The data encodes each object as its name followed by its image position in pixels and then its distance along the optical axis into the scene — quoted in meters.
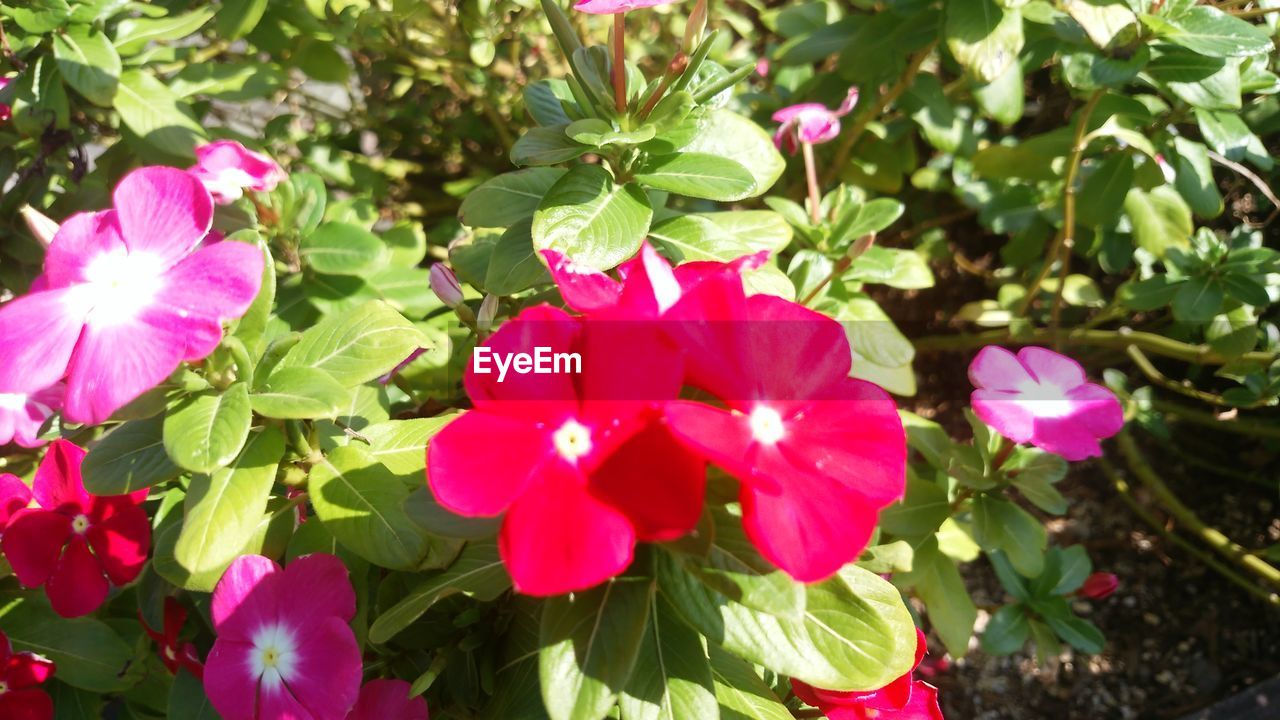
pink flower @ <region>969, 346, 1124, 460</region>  0.29
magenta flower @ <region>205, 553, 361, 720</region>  0.24
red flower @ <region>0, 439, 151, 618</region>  0.28
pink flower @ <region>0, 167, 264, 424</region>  0.21
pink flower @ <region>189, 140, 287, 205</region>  0.33
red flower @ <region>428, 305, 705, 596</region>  0.18
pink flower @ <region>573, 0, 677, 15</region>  0.23
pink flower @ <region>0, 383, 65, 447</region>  0.30
